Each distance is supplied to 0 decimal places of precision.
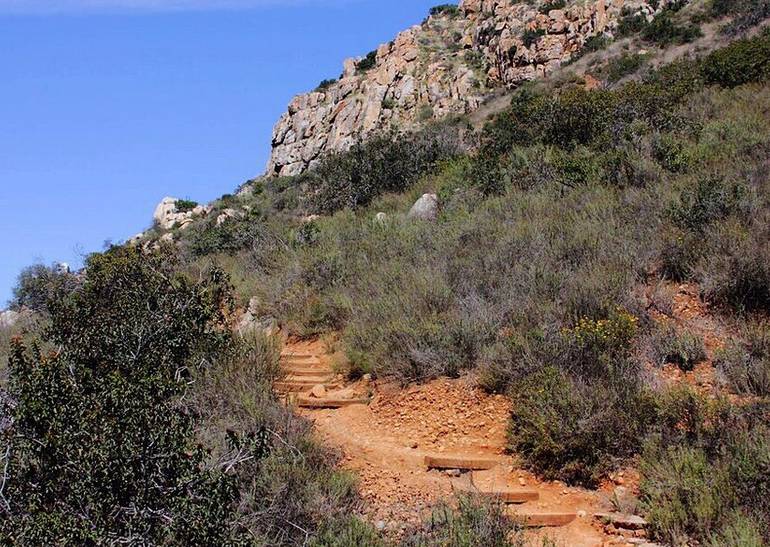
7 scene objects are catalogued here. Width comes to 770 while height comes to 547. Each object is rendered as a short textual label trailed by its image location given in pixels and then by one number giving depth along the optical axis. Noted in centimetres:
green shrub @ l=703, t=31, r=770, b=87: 1358
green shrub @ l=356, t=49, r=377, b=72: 4056
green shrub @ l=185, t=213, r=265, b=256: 1380
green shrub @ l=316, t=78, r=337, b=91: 4147
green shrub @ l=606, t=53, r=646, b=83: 2197
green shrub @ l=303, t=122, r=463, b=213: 1617
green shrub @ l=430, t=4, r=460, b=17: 4147
